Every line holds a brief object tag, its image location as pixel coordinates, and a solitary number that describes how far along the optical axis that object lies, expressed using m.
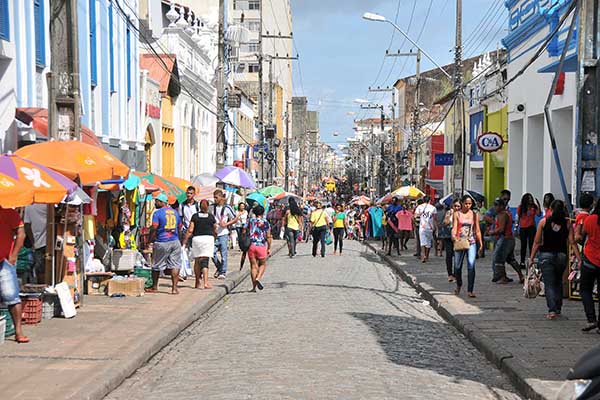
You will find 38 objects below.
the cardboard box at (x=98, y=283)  15.12
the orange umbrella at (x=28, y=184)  9.40
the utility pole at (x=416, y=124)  44.56
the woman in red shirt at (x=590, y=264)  10.66
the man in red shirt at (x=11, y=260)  9.88
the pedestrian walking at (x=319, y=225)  26.56
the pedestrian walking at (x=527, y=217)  17.77
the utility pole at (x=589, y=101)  12.36
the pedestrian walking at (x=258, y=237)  16.39
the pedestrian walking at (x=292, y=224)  26.12
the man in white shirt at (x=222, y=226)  18.78
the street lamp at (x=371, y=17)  27.06
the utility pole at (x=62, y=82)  12.30
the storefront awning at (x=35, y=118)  15.08
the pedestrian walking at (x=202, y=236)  16.19
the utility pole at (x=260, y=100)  44.06
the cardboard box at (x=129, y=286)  15.08
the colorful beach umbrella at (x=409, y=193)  33.72
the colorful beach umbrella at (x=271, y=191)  37.38
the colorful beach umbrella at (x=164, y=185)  18.50
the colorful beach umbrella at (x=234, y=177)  23.52
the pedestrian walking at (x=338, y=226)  28.59
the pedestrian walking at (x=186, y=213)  18.58
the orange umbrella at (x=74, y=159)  11.60
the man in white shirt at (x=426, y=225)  23.95
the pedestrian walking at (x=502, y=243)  17.14
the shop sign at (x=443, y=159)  29.20
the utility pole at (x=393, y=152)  67.26
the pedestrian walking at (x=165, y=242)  15.17
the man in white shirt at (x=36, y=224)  12.61
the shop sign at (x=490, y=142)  26.88
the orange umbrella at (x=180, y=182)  20.32
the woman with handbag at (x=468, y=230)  14.89
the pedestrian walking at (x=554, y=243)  11.93
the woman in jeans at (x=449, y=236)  15.51
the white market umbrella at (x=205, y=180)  24.73
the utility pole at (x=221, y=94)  27.31
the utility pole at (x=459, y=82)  25.25
